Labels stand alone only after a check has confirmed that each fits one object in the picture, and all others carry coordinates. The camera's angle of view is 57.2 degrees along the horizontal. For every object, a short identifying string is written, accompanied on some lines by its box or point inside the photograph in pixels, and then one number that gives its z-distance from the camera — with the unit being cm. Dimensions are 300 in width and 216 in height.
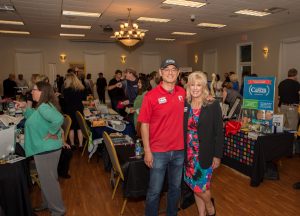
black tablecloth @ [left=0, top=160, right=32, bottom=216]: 238
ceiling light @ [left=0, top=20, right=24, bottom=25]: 901
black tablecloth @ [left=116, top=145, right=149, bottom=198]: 282
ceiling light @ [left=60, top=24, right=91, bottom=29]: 968
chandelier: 774
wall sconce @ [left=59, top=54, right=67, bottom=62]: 1419
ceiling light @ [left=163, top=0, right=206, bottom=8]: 646
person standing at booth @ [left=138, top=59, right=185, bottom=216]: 231
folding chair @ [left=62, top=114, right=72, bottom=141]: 441
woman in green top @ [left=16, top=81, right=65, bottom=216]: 259
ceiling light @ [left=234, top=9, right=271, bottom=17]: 762
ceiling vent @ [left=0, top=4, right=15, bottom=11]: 673
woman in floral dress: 236
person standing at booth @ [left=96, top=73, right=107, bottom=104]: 1383
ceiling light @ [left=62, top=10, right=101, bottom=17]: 758
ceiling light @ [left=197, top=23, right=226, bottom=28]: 969
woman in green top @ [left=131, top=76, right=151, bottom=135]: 390
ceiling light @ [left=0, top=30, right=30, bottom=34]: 1147
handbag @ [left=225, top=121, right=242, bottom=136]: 420
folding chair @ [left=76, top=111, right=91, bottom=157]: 477
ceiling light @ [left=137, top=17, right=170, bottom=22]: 845
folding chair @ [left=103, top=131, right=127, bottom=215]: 287
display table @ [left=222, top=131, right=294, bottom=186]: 381
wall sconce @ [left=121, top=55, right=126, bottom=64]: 1537
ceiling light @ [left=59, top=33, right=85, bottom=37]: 1238
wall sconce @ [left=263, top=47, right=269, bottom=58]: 1040
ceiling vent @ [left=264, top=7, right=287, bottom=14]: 720
